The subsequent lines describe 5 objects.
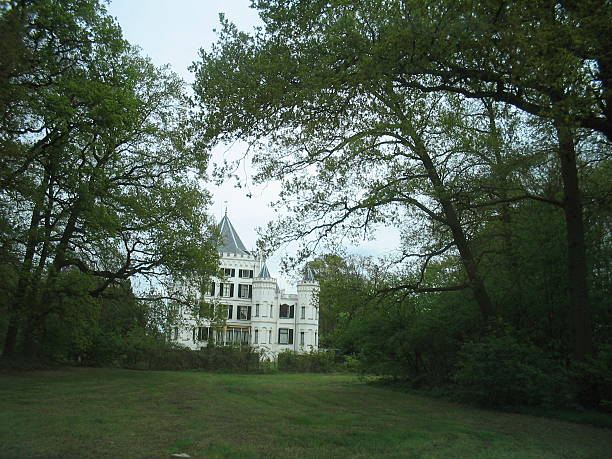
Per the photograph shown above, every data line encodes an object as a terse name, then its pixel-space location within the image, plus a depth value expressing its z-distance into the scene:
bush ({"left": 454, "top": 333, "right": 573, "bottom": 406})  13.22
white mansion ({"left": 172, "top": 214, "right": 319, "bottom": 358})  60.62
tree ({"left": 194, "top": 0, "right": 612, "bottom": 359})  9.77
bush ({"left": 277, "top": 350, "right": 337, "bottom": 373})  37.50
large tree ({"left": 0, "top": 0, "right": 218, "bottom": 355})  17.91
